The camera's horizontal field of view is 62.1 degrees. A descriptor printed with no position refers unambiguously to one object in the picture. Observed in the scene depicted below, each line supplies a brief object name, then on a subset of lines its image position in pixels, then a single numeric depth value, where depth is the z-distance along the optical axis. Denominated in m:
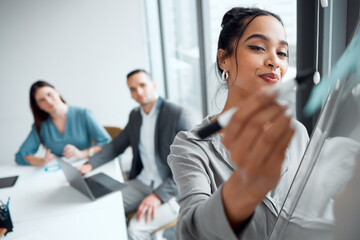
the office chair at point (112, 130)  2.57
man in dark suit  1.71
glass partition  0.38
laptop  1.47
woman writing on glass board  0.36
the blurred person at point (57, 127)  2.25
